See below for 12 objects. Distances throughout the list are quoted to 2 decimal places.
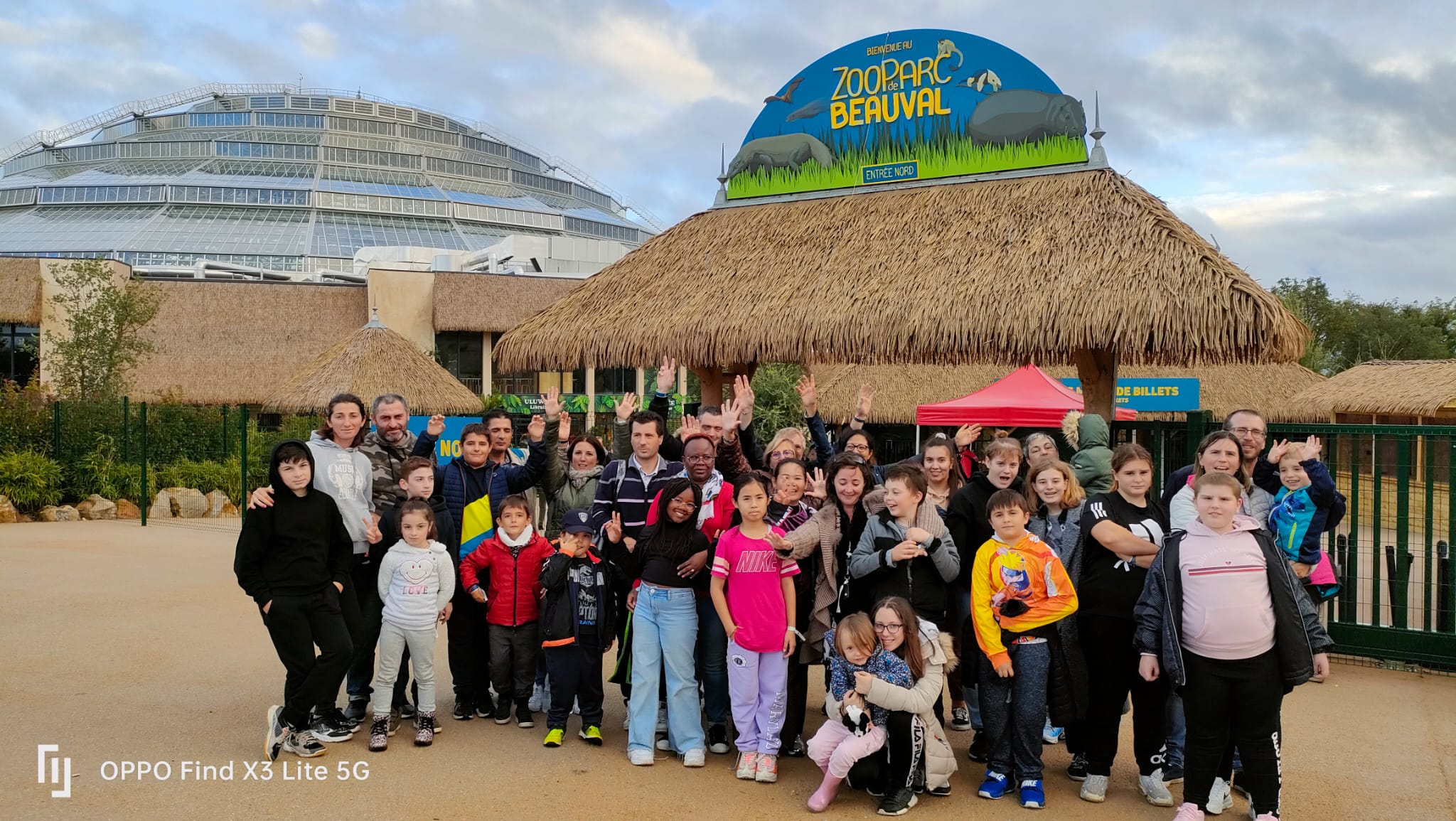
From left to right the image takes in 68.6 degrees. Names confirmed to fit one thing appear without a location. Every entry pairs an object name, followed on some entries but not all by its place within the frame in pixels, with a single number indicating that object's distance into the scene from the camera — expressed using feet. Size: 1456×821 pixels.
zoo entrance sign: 30.30
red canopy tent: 45.14
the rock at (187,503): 50.49
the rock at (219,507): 50.96
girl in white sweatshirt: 17.54
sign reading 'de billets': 64.18
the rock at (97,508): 49.16
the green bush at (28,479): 48.21
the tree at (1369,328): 132.26
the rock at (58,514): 48.19
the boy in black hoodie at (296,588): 16.47
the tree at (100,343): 59.21
